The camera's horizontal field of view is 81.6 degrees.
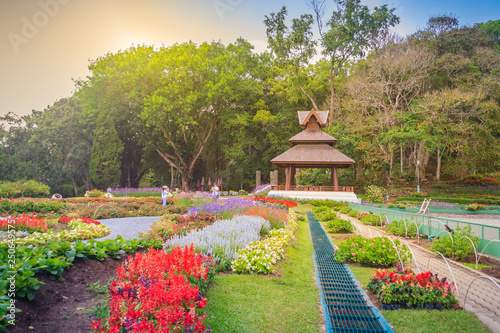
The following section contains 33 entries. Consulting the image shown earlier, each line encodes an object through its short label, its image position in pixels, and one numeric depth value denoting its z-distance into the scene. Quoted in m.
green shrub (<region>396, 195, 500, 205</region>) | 20.91
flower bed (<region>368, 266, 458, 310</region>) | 4.25
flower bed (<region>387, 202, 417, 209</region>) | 18.17
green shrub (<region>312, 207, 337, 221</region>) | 14.27
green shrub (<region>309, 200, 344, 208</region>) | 20.08
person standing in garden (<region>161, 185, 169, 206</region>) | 15.72
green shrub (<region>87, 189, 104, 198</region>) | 21.05
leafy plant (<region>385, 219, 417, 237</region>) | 10.19
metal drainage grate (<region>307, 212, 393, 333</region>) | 3.71
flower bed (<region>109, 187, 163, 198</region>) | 27.85
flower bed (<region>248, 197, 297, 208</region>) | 16.45
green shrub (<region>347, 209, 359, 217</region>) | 16.22
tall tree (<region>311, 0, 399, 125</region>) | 32.59
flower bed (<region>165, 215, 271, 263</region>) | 5.82
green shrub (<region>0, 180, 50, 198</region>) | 18.30
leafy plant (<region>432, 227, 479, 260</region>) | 7.18
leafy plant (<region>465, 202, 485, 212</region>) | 16.86
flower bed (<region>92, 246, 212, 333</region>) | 2.72
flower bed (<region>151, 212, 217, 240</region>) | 7.38
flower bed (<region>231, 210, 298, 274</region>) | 5.63
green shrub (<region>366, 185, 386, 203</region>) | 25.42
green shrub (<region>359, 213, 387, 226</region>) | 13.01
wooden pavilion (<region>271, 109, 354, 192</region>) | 25.59
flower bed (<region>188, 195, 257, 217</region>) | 10.88
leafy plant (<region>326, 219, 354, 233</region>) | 11.11
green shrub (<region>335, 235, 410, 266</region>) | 6.37
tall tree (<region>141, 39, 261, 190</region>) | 28.05
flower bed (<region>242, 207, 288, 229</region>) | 10.16
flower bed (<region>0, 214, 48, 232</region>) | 7.70
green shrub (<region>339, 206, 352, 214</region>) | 17.62
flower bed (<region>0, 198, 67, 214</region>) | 11.34
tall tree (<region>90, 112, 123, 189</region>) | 30.94
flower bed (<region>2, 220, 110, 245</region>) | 5.88
